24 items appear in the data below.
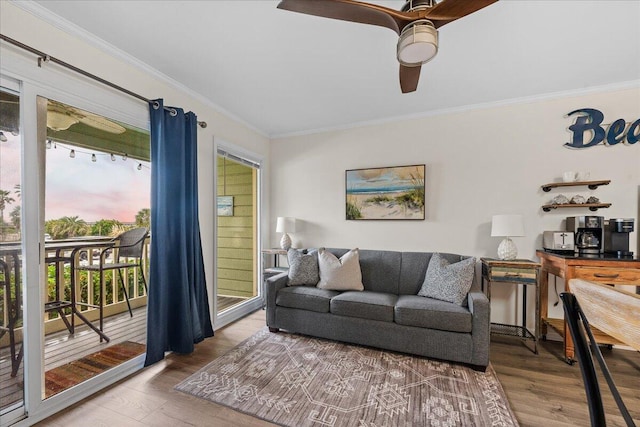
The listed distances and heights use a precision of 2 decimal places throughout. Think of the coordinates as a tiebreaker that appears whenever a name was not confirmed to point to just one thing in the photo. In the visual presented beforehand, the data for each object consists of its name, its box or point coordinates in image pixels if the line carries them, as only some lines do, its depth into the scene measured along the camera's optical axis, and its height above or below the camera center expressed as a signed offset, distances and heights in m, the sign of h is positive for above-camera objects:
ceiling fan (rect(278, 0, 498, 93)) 1.38 +0.99
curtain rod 1.67 +0.96
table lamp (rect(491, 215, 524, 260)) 2.85 -0.22
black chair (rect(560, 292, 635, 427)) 0.78 -0.41
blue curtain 2.46 -0.33
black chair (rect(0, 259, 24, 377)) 1.76 -0.70
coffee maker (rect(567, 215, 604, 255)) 2.74 -0.26
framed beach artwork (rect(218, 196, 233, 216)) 4.52 +0.04
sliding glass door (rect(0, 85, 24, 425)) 1.73 -0.34
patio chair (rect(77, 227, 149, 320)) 2.80 -0.44
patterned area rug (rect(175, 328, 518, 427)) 1.86 -1.37
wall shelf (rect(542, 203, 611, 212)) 2.80 +0.02
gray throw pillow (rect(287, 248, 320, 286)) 3.28 -0.72
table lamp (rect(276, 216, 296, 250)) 3.99 -0.27
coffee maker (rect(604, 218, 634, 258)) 2.67 -0.27
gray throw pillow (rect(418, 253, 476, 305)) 2.68 -0.72
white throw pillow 3.16 -0.73
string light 2.02 +0.46
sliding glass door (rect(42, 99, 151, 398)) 2.11 -0.22
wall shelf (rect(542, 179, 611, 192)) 2.81 +0.25
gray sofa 2.43 -1.01
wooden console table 2.41 -0.55
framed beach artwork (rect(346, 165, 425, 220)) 3.56 +0.20
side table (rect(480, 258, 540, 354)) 2.72 -0.66
